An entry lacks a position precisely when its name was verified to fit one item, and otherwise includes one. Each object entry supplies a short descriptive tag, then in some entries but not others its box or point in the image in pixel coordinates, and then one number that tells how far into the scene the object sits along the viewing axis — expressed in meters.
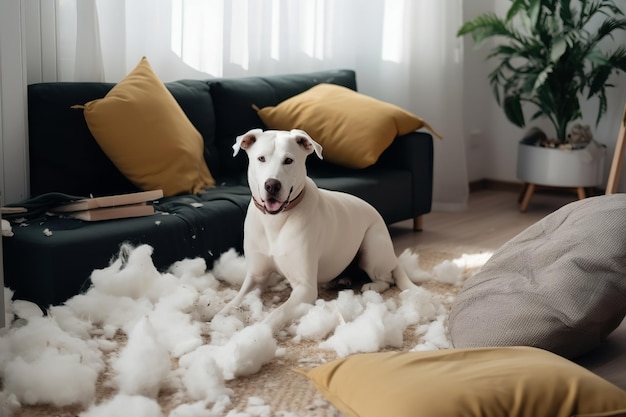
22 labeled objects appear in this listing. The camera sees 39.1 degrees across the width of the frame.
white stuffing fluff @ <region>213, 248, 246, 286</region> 3.29
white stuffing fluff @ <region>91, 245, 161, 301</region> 2.84
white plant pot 5.04
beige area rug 2.20
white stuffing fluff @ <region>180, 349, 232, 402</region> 2.25
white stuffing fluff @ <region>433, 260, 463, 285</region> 3.49
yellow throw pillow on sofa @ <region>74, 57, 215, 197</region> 3.41
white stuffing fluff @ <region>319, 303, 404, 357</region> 2.63
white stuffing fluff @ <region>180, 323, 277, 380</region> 2.40
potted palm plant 4.91
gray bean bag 2.54
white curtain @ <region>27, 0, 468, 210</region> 3.65
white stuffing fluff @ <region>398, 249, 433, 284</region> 3.53
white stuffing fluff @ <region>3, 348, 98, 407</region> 2.19
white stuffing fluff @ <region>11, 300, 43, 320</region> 2.64
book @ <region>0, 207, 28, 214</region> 3.02
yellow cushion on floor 1.97
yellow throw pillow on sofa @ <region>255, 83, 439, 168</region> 4.12
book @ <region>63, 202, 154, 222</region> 3.06
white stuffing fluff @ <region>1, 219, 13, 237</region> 2.83
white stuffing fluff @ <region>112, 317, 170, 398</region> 2.25
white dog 2.90
